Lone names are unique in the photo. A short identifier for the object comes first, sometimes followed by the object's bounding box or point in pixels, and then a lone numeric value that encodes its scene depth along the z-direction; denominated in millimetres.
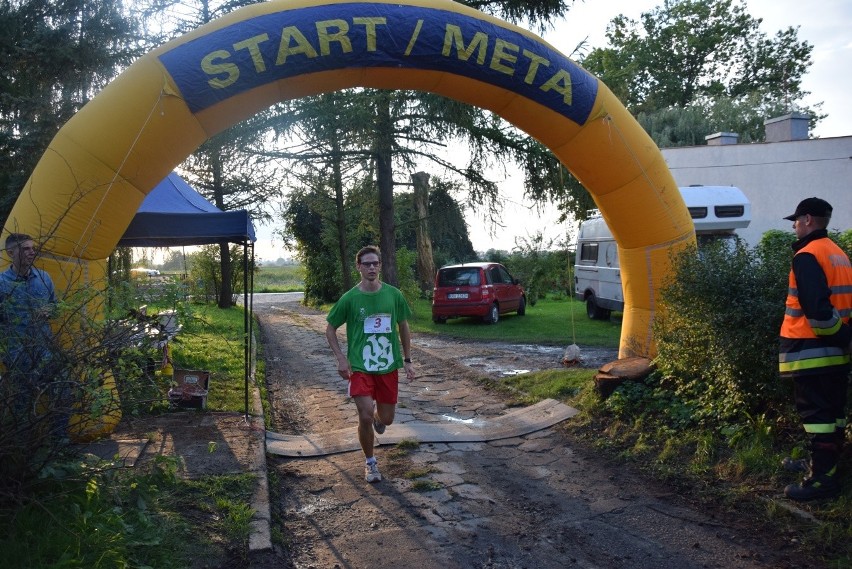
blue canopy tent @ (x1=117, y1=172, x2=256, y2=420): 7484
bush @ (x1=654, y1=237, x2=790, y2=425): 5457
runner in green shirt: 5730
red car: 18875
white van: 15508
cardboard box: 7867
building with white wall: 22750
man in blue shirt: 3742
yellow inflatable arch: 6223
